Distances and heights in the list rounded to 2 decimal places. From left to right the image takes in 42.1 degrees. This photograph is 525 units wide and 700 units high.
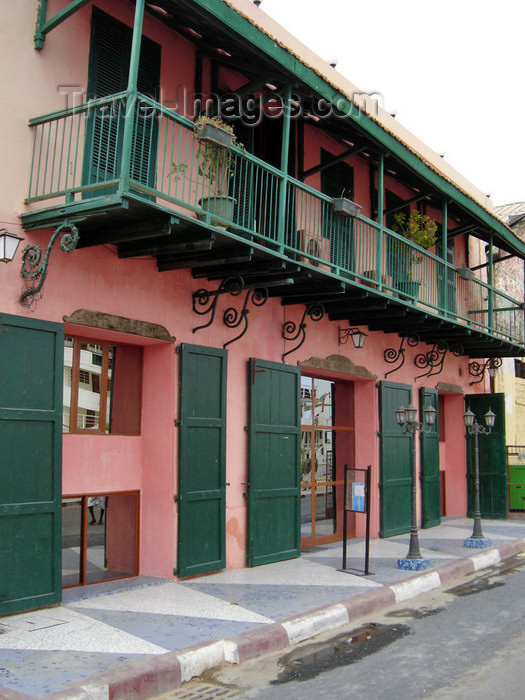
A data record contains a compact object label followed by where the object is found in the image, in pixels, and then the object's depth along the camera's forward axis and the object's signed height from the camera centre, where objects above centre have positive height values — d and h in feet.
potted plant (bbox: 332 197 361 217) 32.22 +10.66
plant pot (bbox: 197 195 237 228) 26.14 +8.69
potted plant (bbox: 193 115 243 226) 24.39 +10.49
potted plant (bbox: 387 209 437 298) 39.56 +10.81
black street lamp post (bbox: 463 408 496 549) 38.32 -5.40
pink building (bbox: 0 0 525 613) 22.54 +5.37
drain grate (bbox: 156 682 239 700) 16.85 -6.51
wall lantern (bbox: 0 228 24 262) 21.06 +5.71
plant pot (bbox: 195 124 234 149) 24.27 +10.63
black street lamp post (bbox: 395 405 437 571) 31.42 -4.32
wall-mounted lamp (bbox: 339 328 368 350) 39.01 +5.52
